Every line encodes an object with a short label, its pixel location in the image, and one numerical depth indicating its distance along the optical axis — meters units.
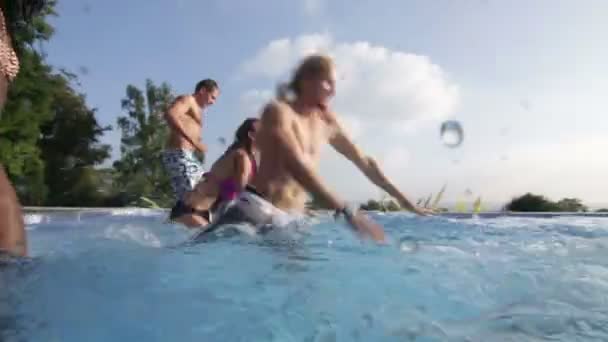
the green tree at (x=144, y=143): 18.52
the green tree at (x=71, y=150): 17.48
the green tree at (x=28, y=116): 13.34
